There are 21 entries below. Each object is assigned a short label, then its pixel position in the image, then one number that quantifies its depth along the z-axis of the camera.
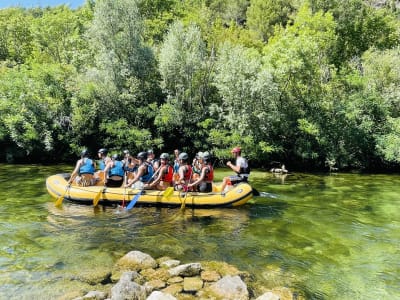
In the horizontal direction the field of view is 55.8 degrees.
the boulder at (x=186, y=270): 6.40
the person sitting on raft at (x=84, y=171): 11.33
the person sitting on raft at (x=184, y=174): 10.73
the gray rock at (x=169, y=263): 6.81
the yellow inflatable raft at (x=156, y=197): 10.50
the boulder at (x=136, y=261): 6.70
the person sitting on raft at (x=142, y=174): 11.17
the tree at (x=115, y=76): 20.12
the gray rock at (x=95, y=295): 5.44
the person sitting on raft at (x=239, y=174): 11.25
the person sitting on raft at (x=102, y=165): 11.78
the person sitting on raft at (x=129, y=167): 11.96
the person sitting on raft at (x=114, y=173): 11.21
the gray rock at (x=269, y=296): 5.40
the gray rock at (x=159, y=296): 5.21
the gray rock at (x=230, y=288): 5.60
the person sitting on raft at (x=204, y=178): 10.68
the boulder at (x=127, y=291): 5.37
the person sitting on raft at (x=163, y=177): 11.02
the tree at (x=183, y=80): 20.31
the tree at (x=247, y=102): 19.00
